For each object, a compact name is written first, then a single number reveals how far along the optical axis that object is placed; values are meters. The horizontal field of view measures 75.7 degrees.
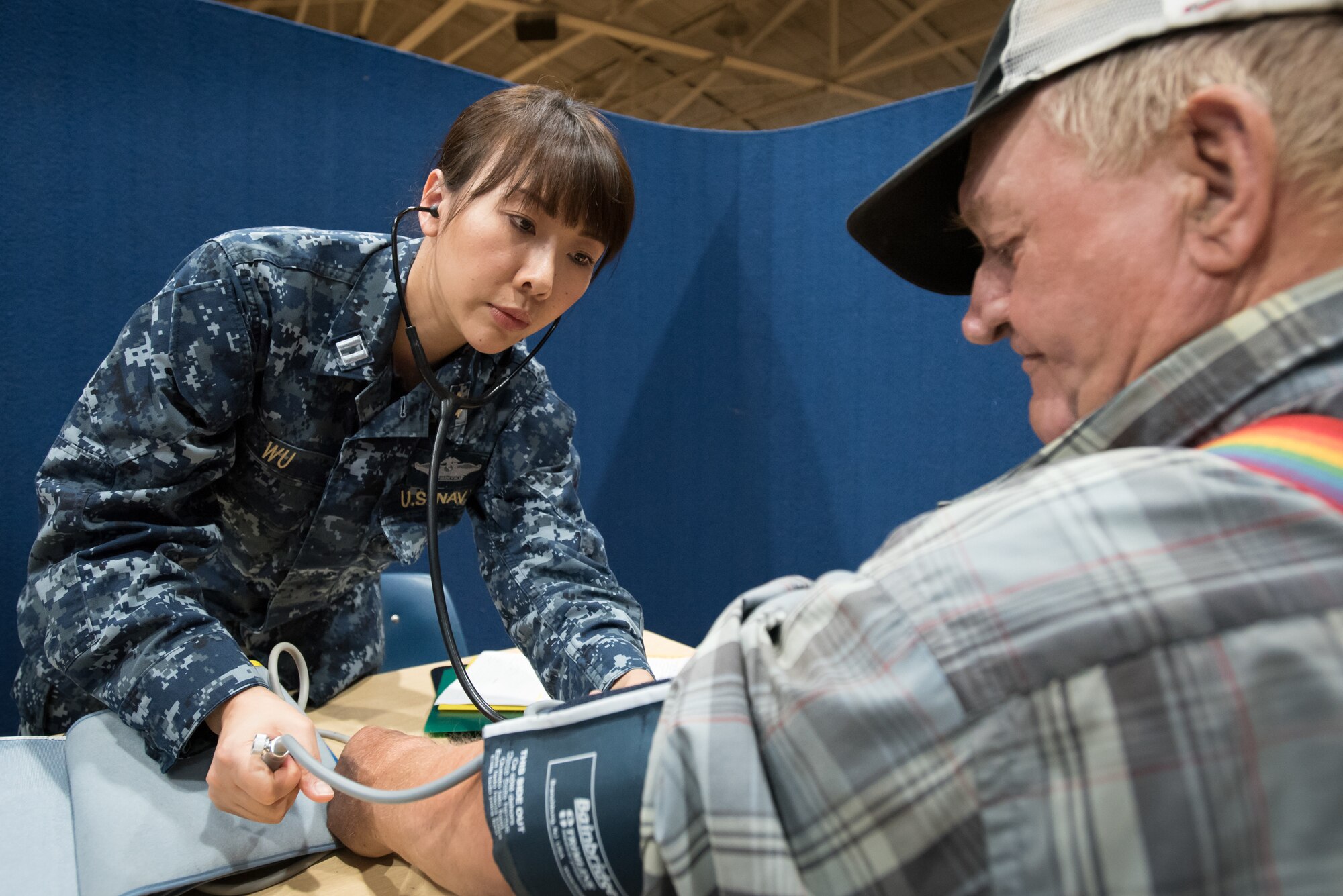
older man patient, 0.30
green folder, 0.95
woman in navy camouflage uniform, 0.78
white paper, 0.99
